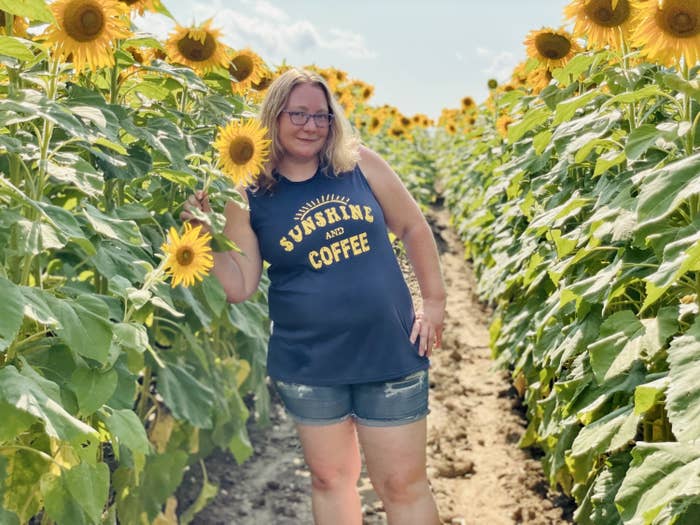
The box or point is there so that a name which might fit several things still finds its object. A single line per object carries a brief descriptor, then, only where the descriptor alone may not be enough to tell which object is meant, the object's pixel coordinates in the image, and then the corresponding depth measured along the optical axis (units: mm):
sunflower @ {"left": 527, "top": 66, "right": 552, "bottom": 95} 4117
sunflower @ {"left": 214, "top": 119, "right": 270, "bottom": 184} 2768
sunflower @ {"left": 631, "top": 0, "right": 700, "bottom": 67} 2141
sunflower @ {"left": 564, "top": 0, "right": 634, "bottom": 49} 2691
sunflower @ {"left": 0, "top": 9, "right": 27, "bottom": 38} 2719
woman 2846
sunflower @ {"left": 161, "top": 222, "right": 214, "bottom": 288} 2408
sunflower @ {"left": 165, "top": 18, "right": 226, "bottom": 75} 3373
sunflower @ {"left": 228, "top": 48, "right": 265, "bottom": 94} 3822
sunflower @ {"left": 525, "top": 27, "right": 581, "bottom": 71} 3652
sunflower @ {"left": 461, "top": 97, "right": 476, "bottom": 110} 13906
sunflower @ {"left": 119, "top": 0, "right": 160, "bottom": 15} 2865
